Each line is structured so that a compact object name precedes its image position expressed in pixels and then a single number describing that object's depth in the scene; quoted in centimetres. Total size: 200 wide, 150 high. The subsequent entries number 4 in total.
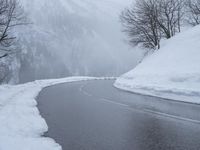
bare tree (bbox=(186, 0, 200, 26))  3709
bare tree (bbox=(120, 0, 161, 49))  3212
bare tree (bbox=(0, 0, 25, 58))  2469
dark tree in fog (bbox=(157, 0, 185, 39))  3269
